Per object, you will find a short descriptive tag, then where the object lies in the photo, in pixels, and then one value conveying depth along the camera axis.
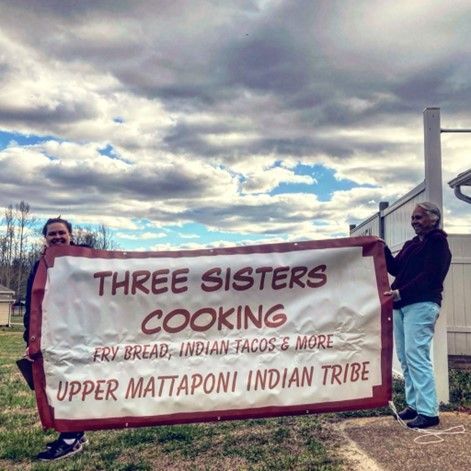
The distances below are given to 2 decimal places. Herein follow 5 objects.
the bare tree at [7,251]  64.62
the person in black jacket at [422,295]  4.65
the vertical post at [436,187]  5.76
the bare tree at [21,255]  64.69
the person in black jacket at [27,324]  4.45
